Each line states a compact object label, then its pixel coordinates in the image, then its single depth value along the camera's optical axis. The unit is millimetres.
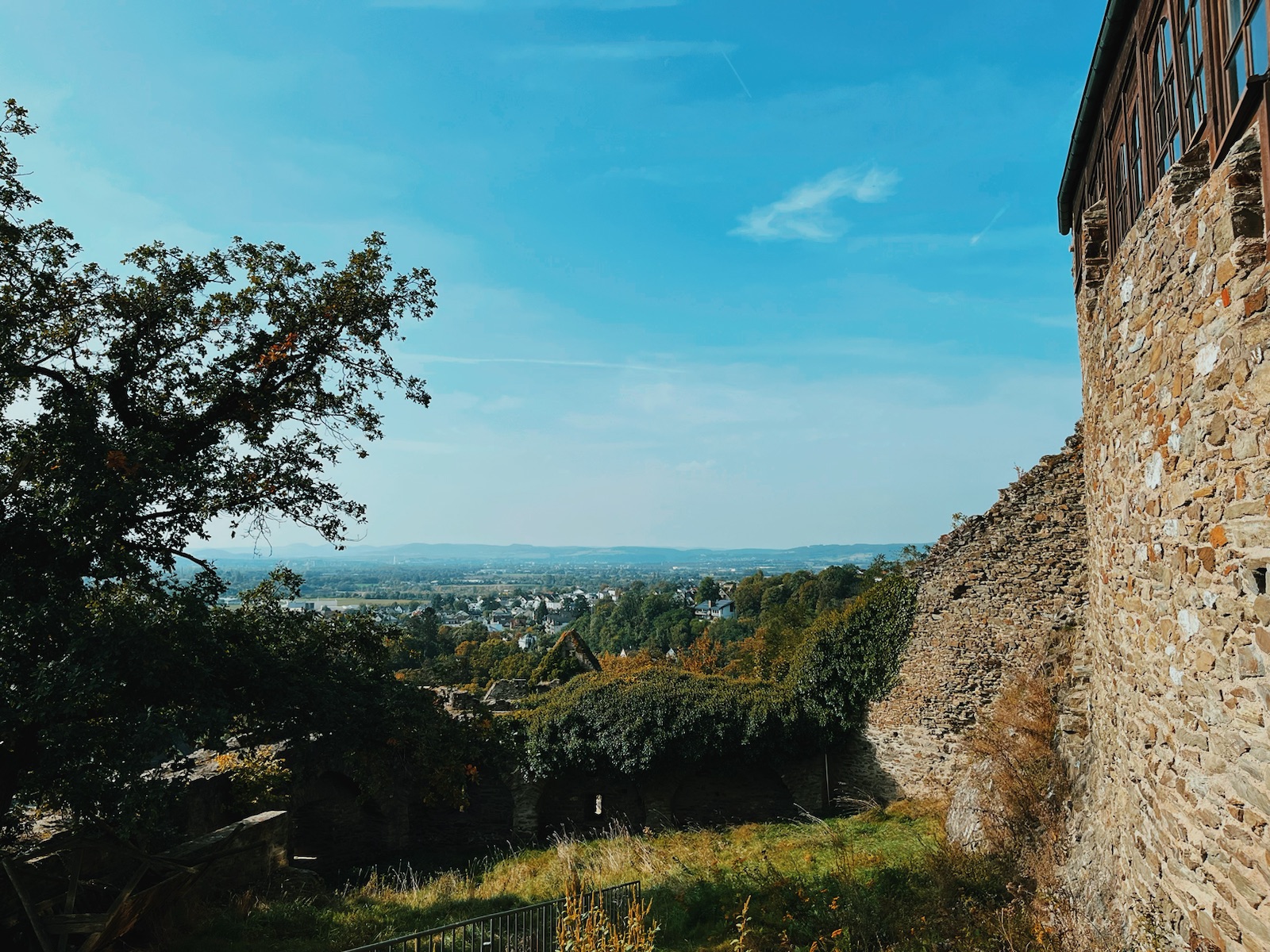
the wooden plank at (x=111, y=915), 6988
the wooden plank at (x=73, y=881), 7145
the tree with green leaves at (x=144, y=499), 6715
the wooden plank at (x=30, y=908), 6789
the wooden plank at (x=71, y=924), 7008
